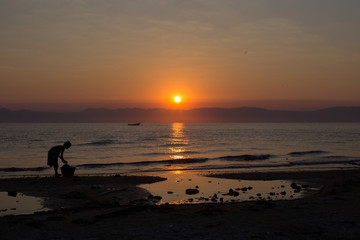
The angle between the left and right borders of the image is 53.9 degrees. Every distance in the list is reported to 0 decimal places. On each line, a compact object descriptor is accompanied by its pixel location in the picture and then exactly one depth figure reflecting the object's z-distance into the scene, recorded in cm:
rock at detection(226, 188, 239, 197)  1388
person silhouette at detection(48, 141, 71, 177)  1870
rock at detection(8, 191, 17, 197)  1394
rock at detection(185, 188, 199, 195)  1420
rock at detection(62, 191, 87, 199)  1341
